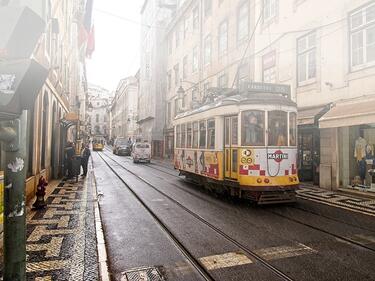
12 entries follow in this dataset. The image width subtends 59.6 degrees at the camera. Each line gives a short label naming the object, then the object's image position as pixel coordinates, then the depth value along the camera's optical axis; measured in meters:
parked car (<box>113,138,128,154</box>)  44.61
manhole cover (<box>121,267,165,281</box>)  4.41
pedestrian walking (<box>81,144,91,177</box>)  17.39
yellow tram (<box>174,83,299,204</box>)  9.32
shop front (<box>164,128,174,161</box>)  35.53
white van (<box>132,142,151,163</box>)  29.78
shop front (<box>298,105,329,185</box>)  13.78
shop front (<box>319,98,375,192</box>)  11.29
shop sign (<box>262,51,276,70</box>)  17.00
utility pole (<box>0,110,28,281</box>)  2.54
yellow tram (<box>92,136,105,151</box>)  60.88
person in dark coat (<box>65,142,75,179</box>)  15.57
